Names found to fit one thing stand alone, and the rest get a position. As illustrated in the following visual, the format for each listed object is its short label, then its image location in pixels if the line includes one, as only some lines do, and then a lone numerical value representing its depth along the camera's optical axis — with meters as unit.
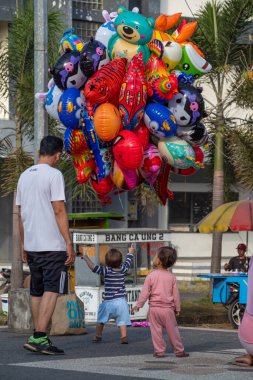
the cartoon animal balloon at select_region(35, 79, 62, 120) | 13.97
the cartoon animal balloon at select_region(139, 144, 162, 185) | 13.46
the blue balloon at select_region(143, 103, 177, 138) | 13.33
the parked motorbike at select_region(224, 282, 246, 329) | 18.45
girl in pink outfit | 10.93
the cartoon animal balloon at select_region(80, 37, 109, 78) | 13.69
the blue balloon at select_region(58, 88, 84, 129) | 13.69
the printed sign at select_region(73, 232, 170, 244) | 19.33
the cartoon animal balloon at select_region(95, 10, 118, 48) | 14.15
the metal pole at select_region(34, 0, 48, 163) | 14.74
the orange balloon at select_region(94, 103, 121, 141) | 13.19
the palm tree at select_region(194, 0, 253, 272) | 23.00
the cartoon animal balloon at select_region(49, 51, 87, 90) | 13.85
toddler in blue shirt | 13.23
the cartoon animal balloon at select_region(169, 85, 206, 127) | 13.71
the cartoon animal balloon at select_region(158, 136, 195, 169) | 13.50
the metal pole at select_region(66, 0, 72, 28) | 28.28
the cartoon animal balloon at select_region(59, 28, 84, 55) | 14.44
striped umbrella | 21.25
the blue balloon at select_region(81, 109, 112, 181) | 13.49
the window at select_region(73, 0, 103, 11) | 29.23
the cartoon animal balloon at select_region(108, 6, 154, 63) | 13.77
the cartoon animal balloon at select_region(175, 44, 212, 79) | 14.11
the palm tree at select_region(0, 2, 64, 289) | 21.17
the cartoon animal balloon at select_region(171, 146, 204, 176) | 14.10
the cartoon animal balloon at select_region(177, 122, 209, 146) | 13.88
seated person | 23.20
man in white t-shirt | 10.43
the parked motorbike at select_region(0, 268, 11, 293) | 22.96
